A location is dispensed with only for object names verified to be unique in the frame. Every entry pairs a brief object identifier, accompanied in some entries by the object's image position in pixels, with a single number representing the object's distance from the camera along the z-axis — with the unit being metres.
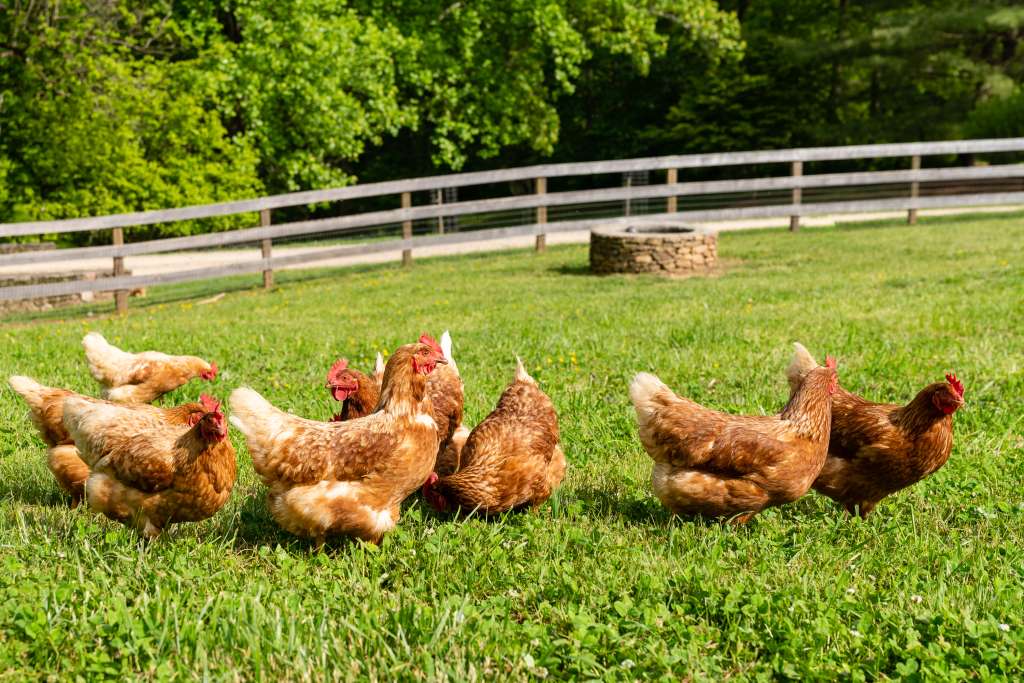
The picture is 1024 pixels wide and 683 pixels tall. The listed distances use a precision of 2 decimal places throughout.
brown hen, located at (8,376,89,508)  5.14
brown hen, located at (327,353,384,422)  5.28
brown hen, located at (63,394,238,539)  4.42
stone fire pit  14.57
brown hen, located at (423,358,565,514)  4.91
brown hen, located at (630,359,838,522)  4.63
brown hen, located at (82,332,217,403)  6.68
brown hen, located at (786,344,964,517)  4.81
